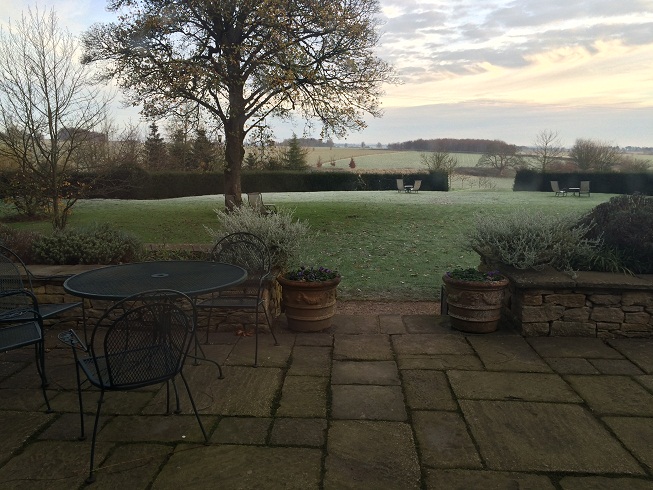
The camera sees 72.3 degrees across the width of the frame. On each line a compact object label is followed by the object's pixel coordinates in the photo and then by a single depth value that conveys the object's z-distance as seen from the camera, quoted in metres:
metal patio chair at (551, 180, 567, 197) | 21.54
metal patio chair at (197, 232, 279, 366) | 3.34
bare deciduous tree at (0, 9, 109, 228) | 7.95
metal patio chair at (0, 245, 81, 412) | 2.39
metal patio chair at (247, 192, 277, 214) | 9.49
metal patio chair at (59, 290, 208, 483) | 1.86
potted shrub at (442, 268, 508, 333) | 3.40
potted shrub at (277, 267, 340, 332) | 3.49
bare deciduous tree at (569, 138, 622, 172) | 25.08
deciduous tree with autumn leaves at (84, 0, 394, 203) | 9.35
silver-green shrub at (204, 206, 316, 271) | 3.90
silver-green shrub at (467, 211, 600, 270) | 3.56
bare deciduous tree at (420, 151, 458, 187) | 27.44
